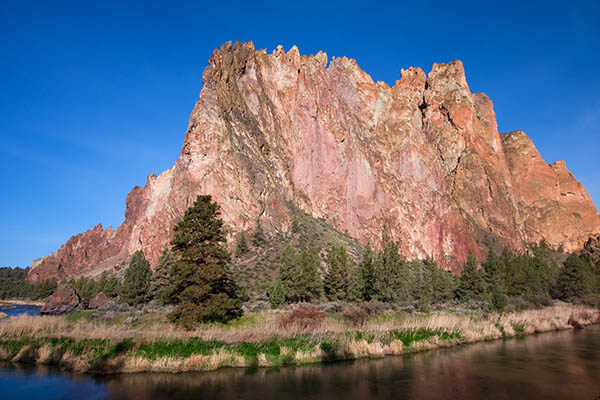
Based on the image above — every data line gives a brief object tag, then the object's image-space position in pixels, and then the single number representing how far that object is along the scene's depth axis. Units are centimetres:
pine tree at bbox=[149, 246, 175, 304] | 4800
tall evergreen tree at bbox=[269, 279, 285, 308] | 4175
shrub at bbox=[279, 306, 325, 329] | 2498
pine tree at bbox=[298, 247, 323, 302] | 4553
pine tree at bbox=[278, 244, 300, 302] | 4531
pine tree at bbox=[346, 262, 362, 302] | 4619
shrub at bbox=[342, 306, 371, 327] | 2865
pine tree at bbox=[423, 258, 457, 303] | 5332
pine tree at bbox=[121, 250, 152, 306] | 4825
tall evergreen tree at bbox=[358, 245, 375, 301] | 4740
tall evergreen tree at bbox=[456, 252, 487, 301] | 5178
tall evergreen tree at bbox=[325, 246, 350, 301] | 4778
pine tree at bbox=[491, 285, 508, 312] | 4177
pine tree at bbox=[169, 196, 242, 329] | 2586
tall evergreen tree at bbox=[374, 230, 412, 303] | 4591
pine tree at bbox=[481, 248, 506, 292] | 5497
